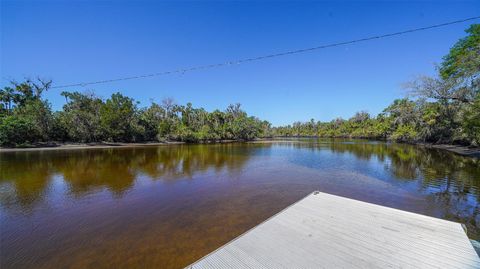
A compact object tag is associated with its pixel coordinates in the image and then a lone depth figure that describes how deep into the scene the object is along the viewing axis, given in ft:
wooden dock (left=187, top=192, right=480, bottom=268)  9.90
